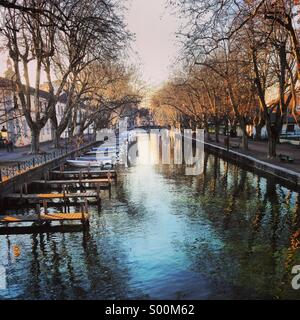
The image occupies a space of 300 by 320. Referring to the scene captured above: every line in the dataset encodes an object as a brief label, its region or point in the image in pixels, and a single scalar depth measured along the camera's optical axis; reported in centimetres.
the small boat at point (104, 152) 3969
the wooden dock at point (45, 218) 1441
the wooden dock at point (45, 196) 1883
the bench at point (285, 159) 2625
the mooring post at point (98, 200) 1878
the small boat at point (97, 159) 3376
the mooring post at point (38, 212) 1440
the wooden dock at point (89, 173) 2736
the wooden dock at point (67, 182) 2336
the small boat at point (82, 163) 3170
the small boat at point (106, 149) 4204
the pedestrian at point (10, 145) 3753
